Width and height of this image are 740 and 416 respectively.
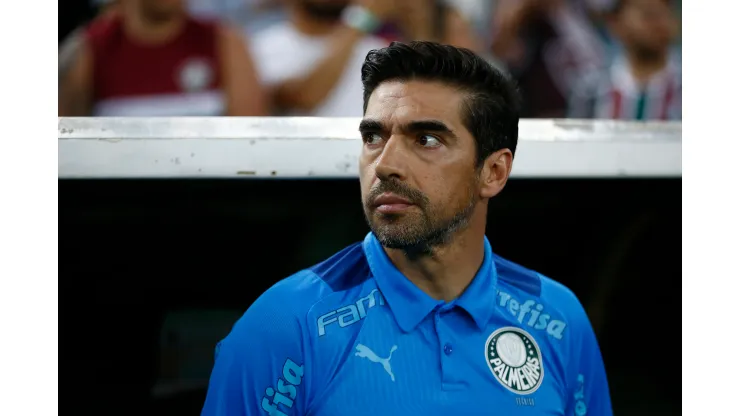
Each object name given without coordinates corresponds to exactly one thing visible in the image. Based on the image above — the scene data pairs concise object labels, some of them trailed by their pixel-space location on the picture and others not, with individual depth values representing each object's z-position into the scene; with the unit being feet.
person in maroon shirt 20.34
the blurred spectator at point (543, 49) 26.61
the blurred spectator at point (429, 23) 24.50
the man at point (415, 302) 9.30
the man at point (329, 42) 22.65
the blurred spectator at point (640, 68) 27.48
